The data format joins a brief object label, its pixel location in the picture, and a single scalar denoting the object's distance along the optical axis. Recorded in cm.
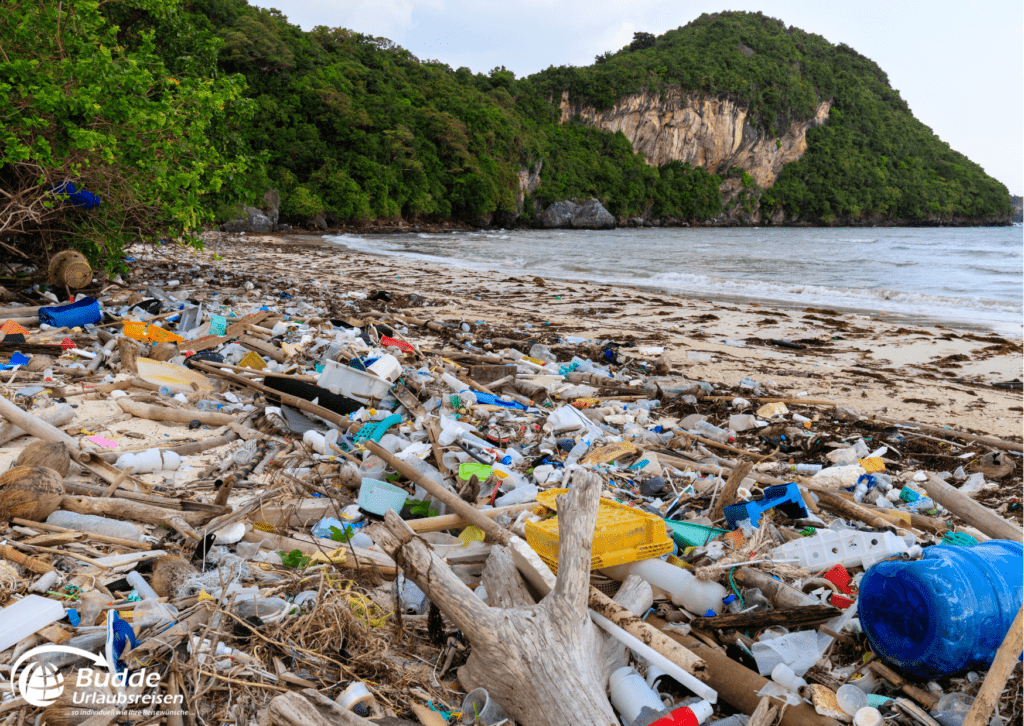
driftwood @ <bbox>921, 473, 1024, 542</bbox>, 306
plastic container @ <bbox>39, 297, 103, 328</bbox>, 623
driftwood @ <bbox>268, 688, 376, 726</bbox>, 157
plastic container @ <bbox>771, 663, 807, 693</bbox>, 194
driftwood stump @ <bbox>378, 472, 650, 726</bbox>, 177
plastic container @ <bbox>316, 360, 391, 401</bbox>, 492
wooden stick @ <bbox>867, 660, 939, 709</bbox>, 191
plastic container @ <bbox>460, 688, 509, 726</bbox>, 187
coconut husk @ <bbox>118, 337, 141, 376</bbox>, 515
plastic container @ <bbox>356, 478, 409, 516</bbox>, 320
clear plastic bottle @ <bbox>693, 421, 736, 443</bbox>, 507
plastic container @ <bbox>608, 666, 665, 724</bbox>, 193
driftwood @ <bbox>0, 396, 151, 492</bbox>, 315
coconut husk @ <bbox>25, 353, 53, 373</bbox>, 494
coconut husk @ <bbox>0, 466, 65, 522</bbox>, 255
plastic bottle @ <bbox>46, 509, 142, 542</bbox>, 263
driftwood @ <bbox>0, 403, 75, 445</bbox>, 345
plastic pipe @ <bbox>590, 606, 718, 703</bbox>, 187
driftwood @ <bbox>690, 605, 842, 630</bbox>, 223
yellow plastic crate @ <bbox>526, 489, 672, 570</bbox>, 240
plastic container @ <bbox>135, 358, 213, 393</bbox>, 488
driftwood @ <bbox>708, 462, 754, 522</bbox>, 335
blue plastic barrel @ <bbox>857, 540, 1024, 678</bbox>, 184
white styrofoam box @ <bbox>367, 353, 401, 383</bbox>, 523
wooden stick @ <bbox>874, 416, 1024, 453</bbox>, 504
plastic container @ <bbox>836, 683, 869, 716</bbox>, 186
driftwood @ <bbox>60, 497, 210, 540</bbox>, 273
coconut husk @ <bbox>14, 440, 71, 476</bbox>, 298
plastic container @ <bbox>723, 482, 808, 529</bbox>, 307
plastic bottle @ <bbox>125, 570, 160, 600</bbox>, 222
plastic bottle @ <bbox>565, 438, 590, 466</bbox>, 414
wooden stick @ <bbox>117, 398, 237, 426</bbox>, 428
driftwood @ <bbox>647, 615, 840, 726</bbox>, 183
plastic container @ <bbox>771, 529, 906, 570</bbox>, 268
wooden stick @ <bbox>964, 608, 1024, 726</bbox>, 153
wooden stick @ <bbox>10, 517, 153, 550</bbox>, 256
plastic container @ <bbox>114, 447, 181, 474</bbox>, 342
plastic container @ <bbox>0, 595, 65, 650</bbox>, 188
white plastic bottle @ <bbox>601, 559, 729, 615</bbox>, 243
